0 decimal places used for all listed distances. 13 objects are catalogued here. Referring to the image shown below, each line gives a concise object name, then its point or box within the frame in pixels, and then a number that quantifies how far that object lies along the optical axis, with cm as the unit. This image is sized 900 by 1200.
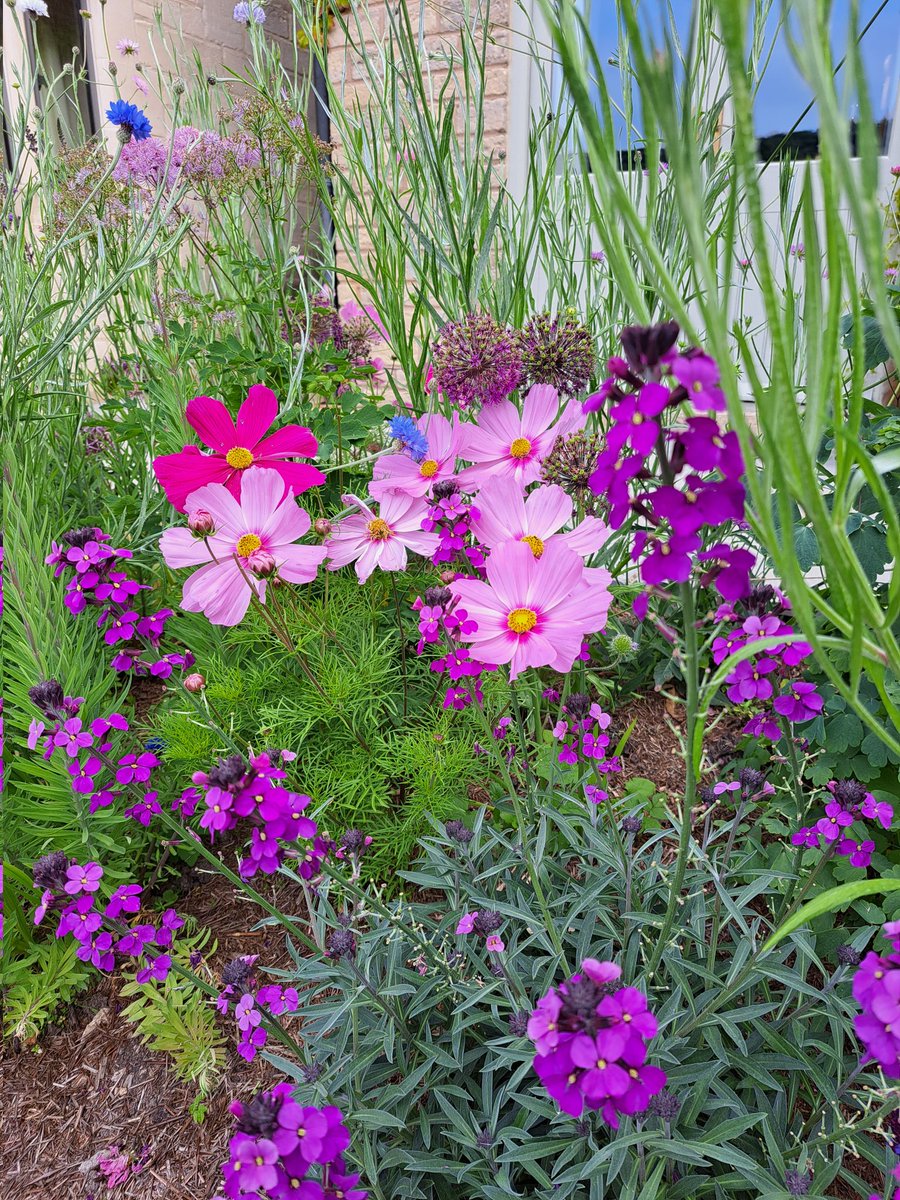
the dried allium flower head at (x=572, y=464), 43
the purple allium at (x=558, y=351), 46
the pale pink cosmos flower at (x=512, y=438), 47
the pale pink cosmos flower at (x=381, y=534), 49
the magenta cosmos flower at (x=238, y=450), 45
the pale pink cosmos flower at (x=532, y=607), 34
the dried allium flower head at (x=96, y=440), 80
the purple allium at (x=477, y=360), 46
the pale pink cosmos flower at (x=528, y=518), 40
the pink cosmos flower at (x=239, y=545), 43
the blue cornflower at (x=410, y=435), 47
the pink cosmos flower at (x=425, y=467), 48
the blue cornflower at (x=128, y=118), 61
